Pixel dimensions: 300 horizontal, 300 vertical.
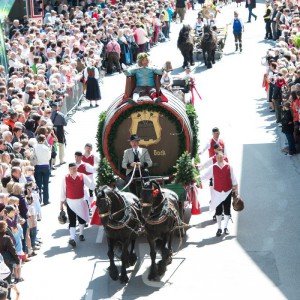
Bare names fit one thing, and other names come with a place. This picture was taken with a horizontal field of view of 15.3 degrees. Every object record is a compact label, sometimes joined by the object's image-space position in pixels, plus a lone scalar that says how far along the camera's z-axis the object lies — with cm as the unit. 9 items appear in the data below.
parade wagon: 2105
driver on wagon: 2062
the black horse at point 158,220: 1786
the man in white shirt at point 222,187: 2066
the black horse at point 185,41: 3888
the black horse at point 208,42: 3909
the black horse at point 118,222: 1794
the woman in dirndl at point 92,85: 3350
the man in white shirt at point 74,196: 2047
